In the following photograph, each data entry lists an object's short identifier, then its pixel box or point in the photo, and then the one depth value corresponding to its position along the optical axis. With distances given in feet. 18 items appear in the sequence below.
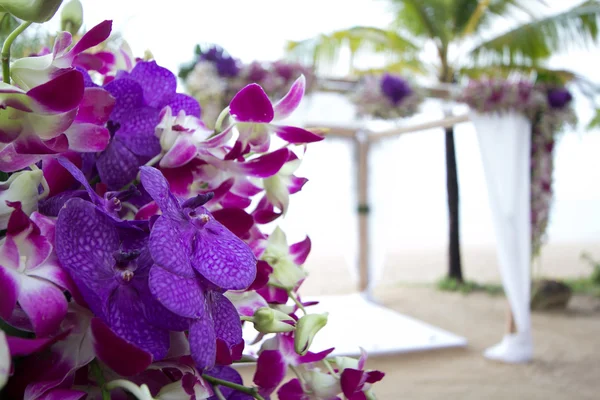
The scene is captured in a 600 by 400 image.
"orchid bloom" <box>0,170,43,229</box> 0.77
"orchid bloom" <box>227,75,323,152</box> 0.95
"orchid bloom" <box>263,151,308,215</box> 1.16
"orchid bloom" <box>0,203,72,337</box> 0.67
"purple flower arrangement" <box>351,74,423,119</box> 13.93
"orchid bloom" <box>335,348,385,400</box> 0.96
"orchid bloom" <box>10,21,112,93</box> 0.76
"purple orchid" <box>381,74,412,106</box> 13.91
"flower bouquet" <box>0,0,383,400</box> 0.69
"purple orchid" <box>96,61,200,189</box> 0.98
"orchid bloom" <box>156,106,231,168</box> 0.96
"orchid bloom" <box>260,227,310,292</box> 1.17
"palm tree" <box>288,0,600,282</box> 22.74
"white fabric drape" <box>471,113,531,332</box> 12.37
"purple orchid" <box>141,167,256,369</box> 0.67
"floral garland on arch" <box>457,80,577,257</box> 12.18
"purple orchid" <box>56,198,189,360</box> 0.71
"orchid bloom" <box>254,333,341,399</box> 1.03
